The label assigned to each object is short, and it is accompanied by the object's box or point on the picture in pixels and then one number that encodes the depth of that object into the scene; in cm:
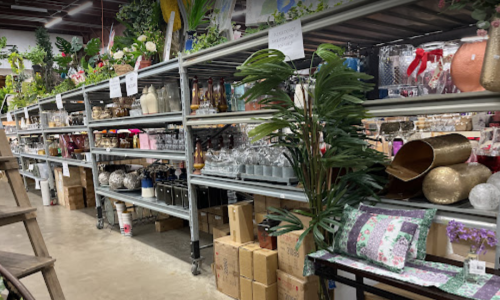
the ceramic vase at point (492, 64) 129
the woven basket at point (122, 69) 392
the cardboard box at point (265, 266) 239
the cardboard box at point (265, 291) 240
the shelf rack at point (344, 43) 151
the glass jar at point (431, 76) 165
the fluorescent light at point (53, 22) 974
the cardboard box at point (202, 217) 400
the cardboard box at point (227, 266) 262
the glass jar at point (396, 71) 177
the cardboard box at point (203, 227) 400
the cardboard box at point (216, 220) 373
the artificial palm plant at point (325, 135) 170
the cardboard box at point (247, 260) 249
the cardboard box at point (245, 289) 252
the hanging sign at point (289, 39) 194
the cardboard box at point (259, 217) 266
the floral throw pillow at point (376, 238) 147
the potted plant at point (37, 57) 666
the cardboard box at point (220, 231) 300
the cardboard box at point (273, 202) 265
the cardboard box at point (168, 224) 441
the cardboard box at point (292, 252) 224
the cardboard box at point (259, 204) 274
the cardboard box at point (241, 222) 265
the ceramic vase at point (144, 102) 361
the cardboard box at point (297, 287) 224
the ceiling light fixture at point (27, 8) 838
